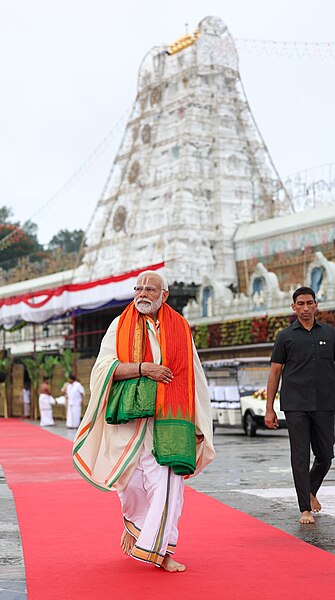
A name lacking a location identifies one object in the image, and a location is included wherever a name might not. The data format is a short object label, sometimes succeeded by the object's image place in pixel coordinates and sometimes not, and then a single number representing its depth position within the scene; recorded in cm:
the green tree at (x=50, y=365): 3578
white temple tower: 4366
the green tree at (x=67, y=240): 10162
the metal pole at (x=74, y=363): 3311
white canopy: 3175
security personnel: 775
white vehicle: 2261
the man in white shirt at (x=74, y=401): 2923
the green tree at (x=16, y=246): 8875
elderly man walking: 590
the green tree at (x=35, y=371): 3656
